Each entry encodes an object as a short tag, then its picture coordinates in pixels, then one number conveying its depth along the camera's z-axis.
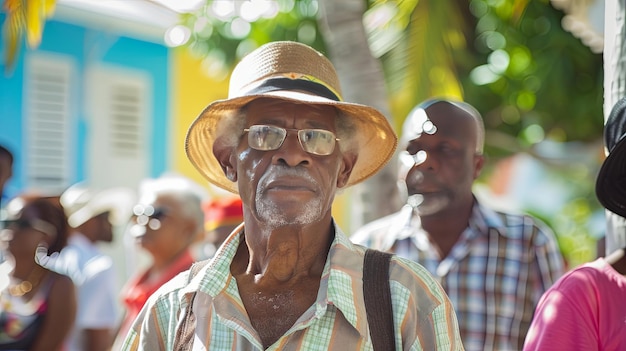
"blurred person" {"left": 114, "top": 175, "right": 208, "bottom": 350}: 5.45
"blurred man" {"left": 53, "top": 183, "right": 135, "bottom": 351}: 5.54
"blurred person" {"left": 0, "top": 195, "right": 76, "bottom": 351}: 4.59
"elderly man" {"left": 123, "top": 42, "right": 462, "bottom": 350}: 2.40
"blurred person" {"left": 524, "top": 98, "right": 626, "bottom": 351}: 2.61
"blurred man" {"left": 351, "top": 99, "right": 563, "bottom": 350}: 3.96
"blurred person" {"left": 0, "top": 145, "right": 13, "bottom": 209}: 5.45
